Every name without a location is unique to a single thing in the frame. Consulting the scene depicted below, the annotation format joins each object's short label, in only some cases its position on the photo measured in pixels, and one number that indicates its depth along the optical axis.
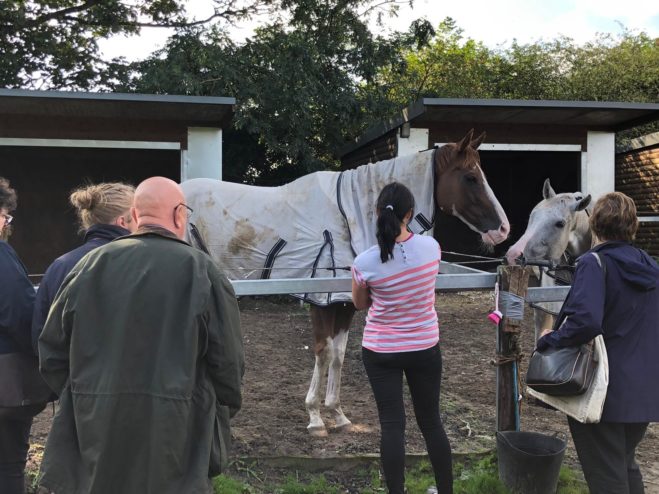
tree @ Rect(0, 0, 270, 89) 13.95
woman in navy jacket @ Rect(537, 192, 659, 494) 2.37
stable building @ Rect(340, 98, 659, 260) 9.27
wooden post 3.14
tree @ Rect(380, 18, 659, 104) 20.08
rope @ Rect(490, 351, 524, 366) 3.27
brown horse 3.90
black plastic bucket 3.04
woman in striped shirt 2.62
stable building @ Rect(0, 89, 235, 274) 8.20
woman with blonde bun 2.19
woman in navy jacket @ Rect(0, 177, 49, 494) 2.30
